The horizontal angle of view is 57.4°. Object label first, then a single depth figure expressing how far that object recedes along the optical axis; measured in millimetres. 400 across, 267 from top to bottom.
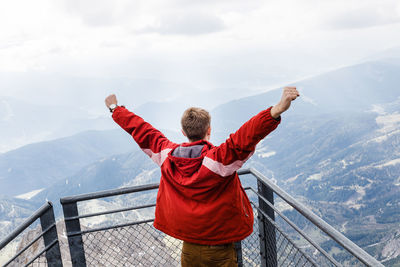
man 2676
